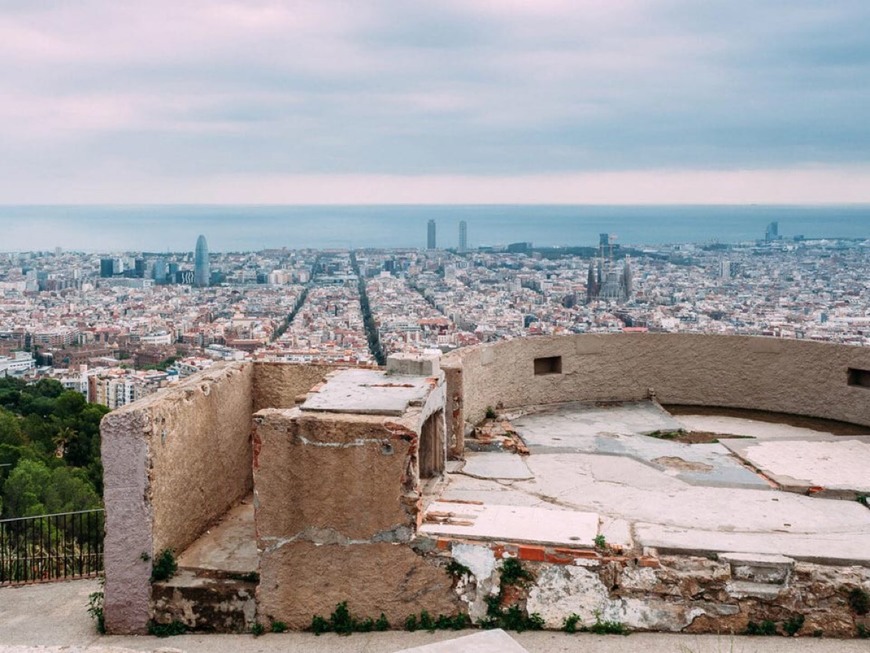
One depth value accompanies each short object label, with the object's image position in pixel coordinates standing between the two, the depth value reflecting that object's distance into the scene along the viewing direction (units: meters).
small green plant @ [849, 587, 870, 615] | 5.60
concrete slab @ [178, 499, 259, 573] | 6.70
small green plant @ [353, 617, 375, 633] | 6.09
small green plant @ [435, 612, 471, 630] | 6.00
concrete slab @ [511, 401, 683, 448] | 9.80
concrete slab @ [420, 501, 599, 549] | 6.05
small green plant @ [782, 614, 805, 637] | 5.65
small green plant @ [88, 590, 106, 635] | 6.62
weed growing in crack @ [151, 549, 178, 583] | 6.46
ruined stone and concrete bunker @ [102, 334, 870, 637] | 5.78
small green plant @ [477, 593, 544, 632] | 5.89
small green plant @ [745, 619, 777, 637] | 5.69
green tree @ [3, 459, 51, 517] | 19.58
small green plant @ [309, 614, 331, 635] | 6.18
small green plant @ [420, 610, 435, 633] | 6.03
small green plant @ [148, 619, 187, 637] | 6.42
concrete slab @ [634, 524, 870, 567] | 5.82
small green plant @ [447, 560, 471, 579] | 6.00
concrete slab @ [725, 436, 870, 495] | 7.76
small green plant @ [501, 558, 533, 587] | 5.90
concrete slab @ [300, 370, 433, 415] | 6.60
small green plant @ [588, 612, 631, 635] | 5.76
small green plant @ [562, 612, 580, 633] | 5.80
